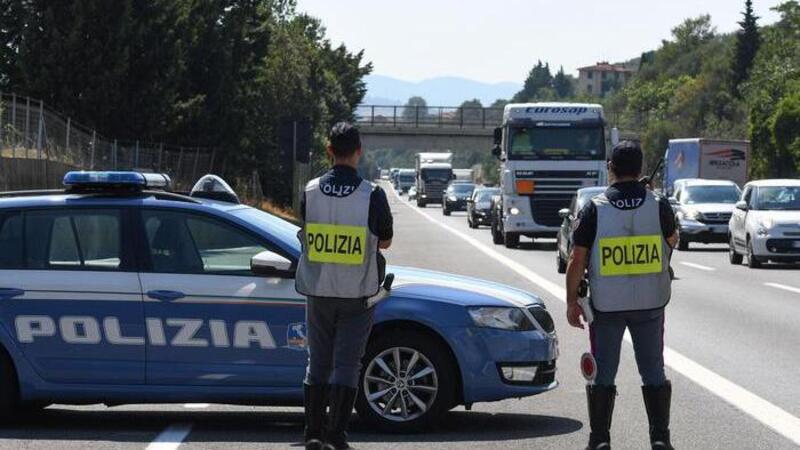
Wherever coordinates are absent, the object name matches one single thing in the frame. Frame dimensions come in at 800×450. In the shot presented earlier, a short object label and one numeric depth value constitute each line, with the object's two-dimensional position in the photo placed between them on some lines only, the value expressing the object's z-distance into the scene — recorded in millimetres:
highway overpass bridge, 114062
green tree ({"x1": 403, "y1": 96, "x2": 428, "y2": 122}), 113000
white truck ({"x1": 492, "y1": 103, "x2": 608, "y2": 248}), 36125
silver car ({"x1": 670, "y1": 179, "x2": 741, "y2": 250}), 37656
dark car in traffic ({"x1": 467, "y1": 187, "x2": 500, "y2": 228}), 57156
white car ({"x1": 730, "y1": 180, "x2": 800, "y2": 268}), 29250
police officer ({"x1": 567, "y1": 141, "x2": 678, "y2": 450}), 8375
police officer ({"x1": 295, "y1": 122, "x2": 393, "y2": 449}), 8594
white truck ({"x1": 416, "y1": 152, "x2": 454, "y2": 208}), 102438
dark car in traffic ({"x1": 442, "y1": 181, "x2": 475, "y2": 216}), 80688
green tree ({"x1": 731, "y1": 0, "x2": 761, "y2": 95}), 151875
